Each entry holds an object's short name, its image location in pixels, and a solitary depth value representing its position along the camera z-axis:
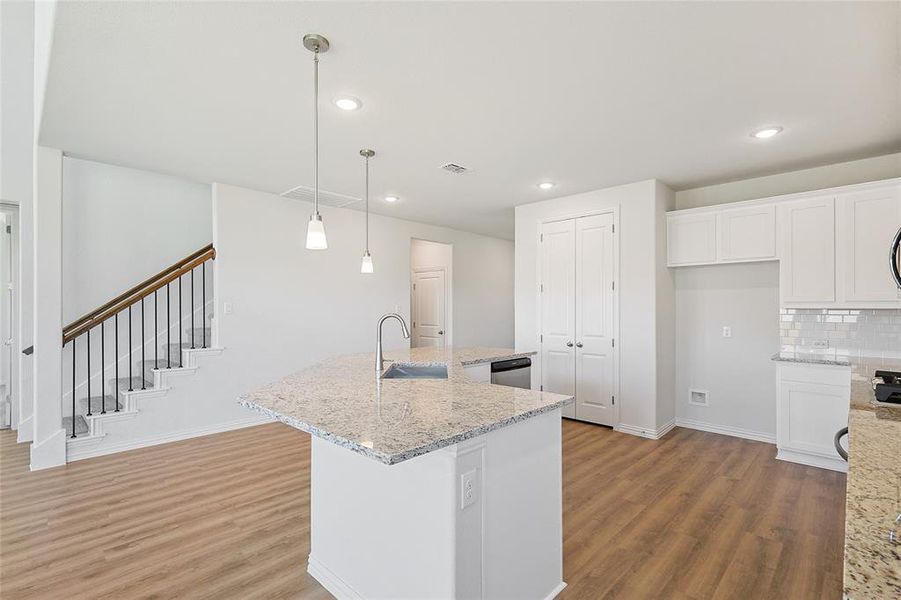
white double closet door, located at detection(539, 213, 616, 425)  4.61
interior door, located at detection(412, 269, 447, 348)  7.21
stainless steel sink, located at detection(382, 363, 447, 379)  3.21
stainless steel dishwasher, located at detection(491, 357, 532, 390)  3.74
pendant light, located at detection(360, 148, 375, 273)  3.69
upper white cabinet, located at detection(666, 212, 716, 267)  4.25
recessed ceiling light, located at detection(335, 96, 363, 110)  2.62
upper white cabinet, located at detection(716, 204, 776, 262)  3.90
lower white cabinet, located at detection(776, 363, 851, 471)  3.37
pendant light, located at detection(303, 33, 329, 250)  2.48
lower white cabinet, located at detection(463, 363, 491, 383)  3.38
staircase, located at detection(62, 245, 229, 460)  3.81
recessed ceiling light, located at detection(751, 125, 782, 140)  3.07
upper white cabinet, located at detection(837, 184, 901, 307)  3.33
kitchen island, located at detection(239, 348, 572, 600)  1.50
